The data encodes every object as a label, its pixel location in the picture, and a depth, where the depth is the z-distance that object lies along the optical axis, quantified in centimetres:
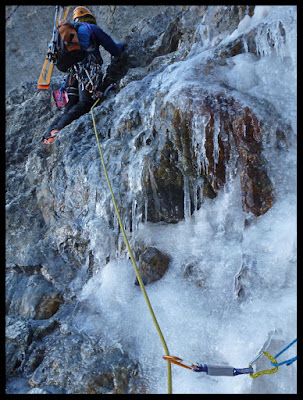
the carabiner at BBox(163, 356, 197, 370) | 138
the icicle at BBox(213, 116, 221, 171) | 220
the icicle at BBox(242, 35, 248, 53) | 263
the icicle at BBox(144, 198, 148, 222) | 269
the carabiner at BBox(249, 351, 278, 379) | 135
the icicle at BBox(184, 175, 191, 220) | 250
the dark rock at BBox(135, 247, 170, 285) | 239
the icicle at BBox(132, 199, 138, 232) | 274
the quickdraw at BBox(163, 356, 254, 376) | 138
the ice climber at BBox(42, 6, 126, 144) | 403
